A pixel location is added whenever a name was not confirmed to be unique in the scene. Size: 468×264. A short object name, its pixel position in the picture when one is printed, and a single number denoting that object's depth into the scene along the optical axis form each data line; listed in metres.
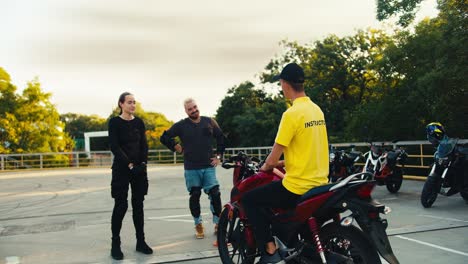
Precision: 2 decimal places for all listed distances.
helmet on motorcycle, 8.04
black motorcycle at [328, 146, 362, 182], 10.36
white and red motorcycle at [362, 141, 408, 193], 9.71
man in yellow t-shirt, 3.53
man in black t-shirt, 6.06
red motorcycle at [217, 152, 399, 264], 3.16
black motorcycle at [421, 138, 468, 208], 7.82
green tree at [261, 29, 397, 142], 35.12
